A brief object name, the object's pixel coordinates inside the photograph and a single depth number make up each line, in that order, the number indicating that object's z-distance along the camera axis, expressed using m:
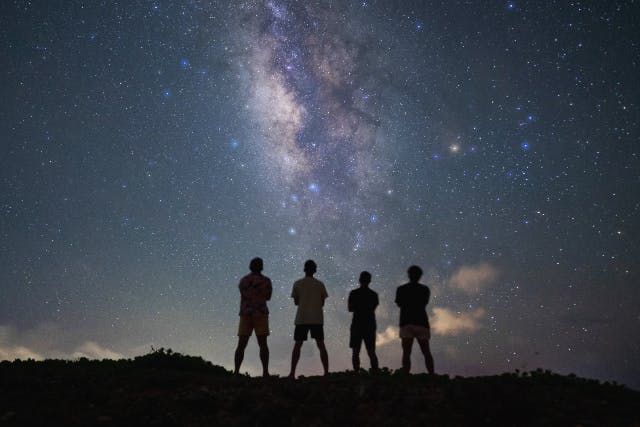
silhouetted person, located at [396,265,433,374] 8.80
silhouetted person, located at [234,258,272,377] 9.35
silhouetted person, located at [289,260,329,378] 9.35
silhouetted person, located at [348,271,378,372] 9.82
